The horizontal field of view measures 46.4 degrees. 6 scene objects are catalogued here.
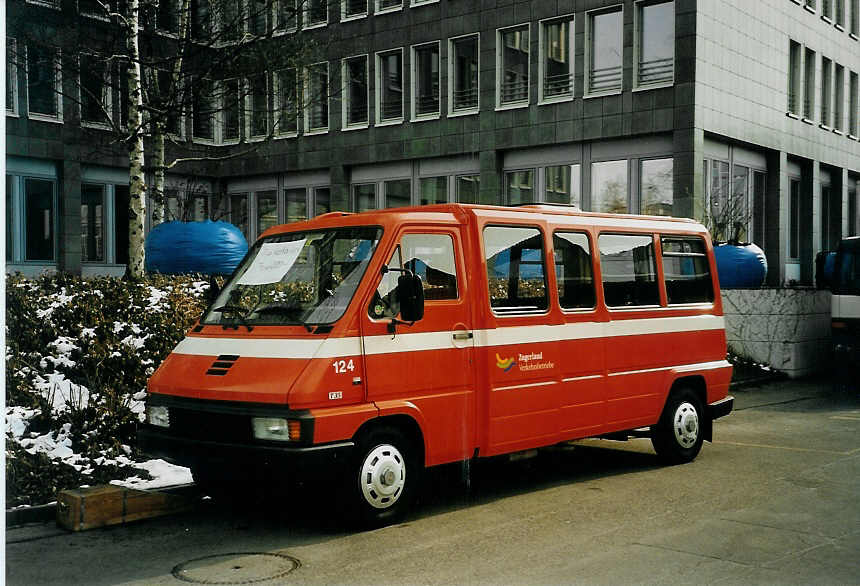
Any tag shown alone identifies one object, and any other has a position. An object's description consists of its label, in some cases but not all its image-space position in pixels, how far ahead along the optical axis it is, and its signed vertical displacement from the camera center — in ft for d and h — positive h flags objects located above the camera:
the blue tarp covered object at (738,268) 69.26 +1.06
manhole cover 19.44 -5.71
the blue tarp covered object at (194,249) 57.98 +2.11
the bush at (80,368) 27.63 -2.91
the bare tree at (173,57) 49.62 +12.05
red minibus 22.77 -1.71
